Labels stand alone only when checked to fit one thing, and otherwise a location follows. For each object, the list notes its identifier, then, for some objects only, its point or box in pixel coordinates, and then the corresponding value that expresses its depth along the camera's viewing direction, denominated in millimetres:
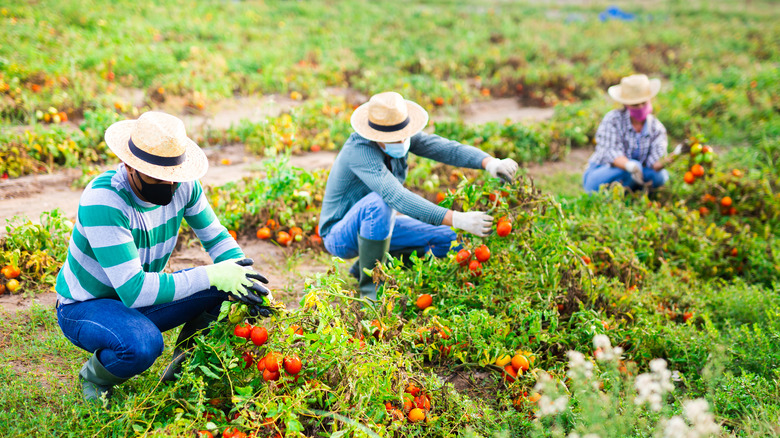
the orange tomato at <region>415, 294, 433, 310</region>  2963
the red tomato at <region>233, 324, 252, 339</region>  2293
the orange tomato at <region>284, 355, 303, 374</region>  2189
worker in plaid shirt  4652
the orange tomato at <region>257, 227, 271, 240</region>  4051
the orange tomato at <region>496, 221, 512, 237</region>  2939
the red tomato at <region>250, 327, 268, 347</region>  2260
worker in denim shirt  3080
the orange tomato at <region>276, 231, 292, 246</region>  4023
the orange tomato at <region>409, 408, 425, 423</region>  2298
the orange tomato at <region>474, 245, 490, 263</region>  2928
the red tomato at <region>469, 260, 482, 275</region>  2977
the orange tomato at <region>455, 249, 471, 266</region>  3018
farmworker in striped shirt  2154
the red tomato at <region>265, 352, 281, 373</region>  2188
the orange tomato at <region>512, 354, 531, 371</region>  2645
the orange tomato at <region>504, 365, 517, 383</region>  2656
